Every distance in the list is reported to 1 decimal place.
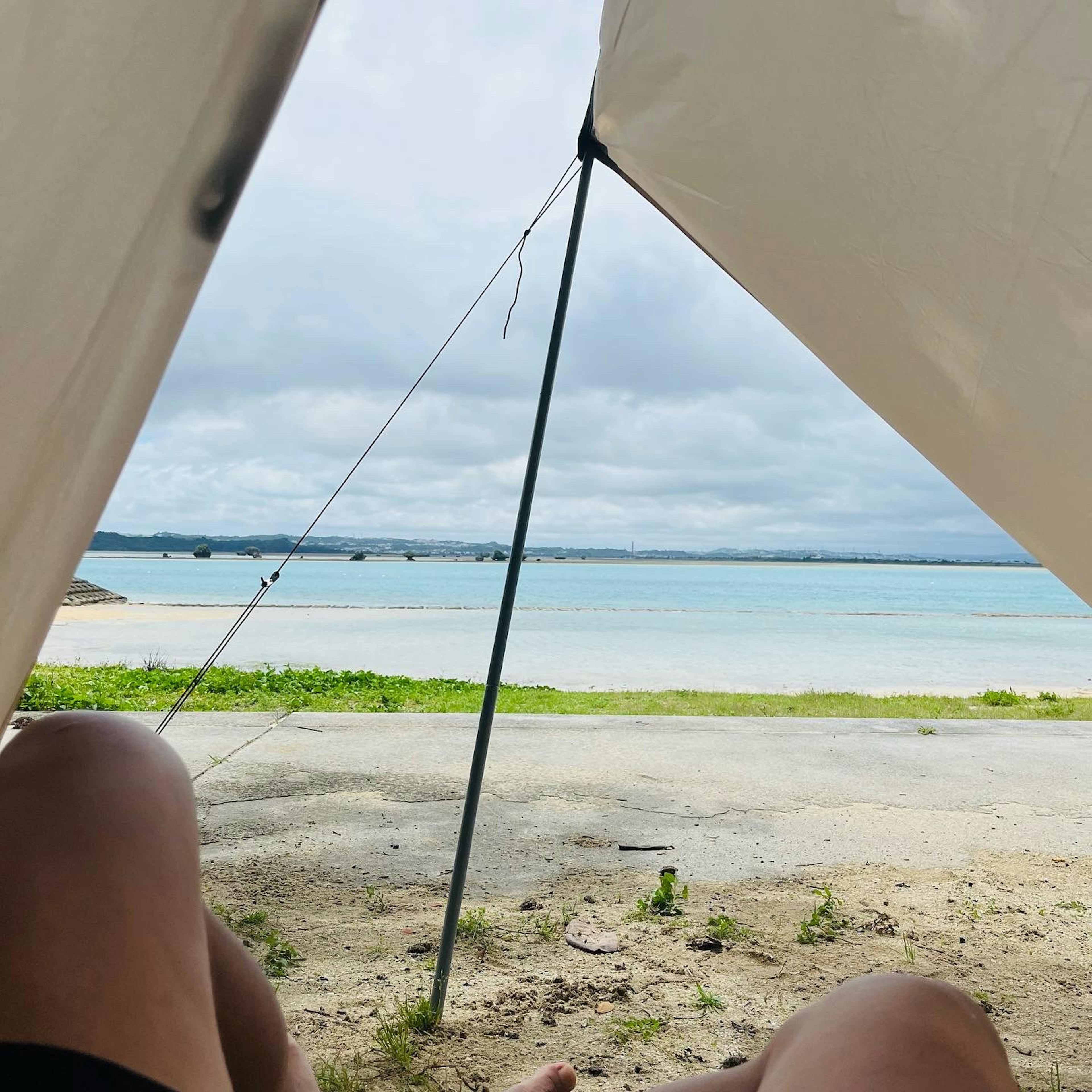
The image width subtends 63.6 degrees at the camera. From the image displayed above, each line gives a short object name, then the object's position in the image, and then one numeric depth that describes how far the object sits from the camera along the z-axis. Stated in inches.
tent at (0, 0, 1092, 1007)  22.4
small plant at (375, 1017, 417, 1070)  72.1
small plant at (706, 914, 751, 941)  99.8
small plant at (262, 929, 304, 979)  87.6
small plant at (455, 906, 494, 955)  97.0
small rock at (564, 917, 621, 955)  95.7
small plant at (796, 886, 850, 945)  99.0
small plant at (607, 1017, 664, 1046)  77.4
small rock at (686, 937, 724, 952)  96.4
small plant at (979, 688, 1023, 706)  303.4
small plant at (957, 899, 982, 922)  108.6
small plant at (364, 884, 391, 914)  105.5
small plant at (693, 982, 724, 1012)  83.0
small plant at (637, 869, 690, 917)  106.6
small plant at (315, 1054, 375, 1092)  67.8
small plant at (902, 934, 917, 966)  93.7
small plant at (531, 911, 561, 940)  98.8
